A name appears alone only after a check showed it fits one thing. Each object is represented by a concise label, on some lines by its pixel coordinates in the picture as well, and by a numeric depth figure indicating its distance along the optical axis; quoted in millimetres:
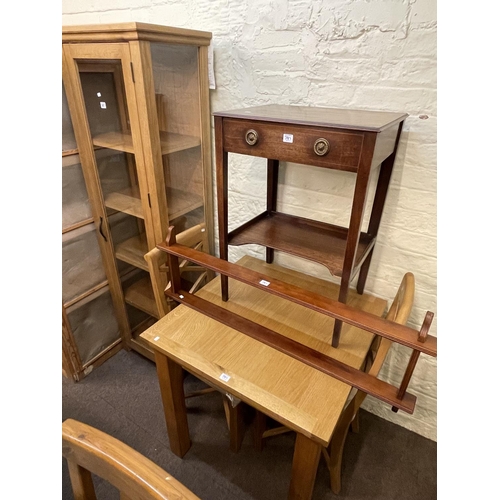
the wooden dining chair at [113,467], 522
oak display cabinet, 1137
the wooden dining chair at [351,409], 929
